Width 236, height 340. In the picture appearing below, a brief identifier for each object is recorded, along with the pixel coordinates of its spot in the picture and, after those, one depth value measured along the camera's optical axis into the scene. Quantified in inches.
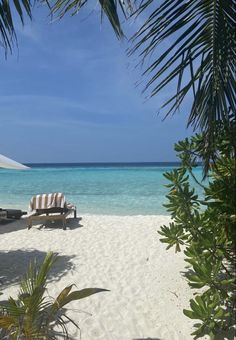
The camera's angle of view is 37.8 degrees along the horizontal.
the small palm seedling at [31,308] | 106.2
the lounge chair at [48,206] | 361.7
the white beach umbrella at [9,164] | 291.0
